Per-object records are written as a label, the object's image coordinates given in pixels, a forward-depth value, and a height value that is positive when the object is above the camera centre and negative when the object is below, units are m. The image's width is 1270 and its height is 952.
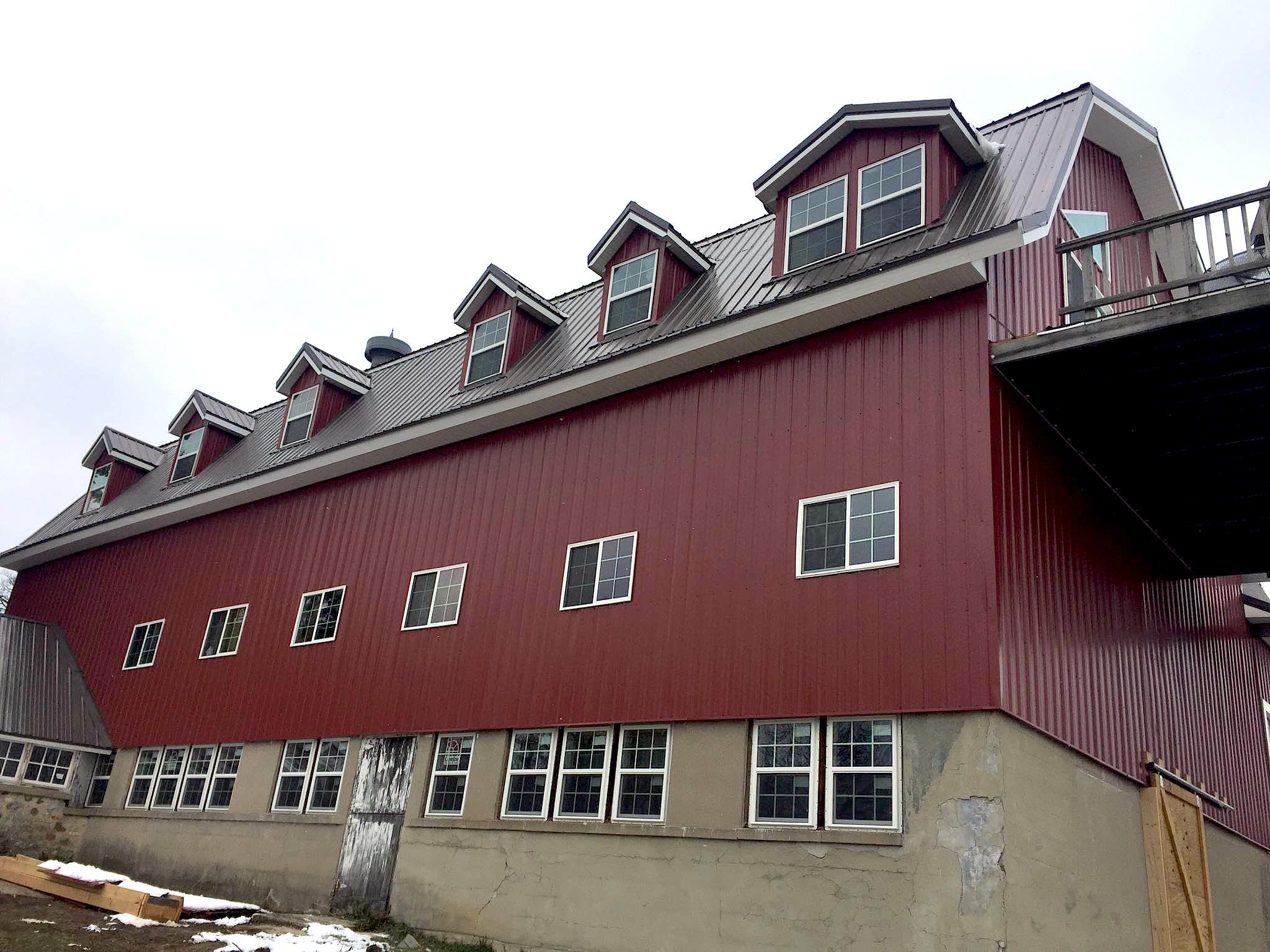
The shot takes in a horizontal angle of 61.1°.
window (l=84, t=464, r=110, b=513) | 30.59 +8.98
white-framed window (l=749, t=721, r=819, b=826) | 12.86 +1.29
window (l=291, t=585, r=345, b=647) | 20.78 +4.14
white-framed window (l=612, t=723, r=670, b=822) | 14.32 +1.27
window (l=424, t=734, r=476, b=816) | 16.95 +1.20
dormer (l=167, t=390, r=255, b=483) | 27.61 +9.78
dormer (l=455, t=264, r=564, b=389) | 20.58 +9.84
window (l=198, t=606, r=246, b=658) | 22.83 +4.04
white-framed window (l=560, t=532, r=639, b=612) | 16.05 +4.24
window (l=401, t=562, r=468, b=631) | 18.64 +4.22
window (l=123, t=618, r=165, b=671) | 24.75 +3.90
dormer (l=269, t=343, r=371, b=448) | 24.50 +9.82
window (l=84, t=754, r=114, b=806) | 23.94 +0.84
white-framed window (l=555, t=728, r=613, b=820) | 15.04 +1.24
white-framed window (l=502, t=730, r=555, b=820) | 15.77 +1.21
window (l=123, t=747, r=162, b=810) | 22.92 +0.91
